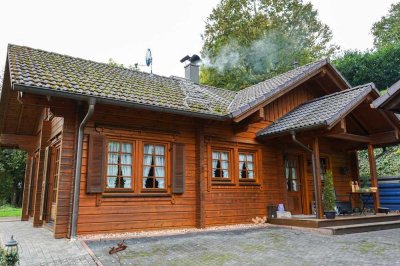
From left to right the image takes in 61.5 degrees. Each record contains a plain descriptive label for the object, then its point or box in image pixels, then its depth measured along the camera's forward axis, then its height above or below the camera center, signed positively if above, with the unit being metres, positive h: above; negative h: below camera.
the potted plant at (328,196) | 8.82 -0.13
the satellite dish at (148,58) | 12.30 +4.82
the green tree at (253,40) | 25.69 +11.58
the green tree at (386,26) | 29.12 +15.16
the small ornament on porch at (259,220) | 9.81 -0.83
